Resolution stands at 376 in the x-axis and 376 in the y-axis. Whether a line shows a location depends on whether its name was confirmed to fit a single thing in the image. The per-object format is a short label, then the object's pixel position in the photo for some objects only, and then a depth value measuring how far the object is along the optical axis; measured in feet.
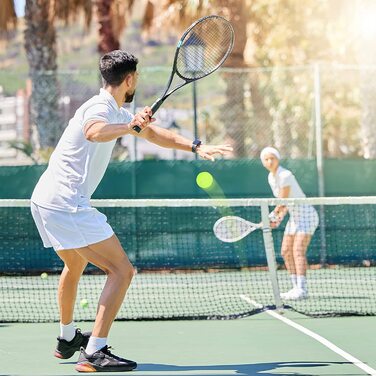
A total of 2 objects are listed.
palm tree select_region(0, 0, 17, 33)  73.72
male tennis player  23.21
